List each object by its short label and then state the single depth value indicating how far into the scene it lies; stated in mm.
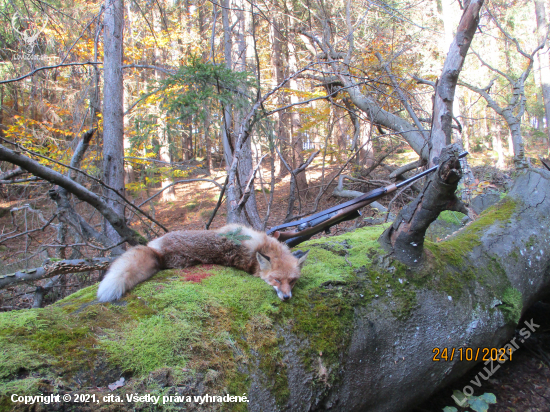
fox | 2676
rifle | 3191
